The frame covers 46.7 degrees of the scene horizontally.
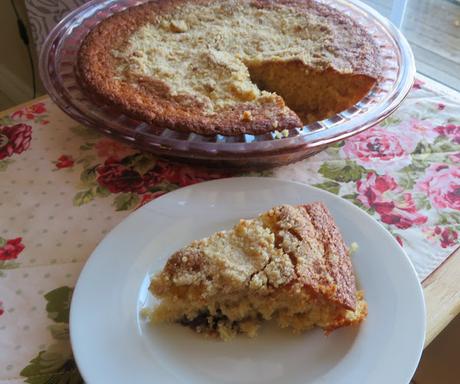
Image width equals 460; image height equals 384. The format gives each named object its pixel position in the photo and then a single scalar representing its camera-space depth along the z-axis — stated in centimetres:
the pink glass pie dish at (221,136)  32
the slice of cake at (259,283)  25
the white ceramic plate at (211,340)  23
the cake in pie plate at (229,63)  36
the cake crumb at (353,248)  28
